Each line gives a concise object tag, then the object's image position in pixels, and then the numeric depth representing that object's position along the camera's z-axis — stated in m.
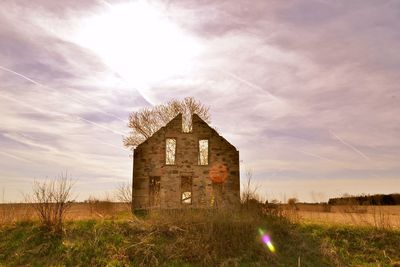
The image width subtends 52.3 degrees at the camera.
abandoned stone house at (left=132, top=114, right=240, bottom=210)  23.52
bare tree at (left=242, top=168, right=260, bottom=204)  15.93
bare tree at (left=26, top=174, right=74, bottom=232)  14.78
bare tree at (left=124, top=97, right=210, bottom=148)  30.52
